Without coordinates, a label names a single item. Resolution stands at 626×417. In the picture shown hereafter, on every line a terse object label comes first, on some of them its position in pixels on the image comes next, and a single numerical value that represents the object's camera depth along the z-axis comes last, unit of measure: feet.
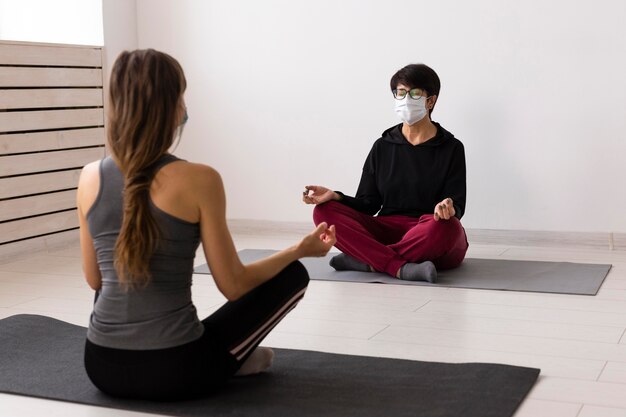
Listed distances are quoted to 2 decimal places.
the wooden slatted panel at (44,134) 15.60
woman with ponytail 7.22
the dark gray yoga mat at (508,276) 12.48
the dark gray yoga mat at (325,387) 7.57
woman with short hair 13.33
